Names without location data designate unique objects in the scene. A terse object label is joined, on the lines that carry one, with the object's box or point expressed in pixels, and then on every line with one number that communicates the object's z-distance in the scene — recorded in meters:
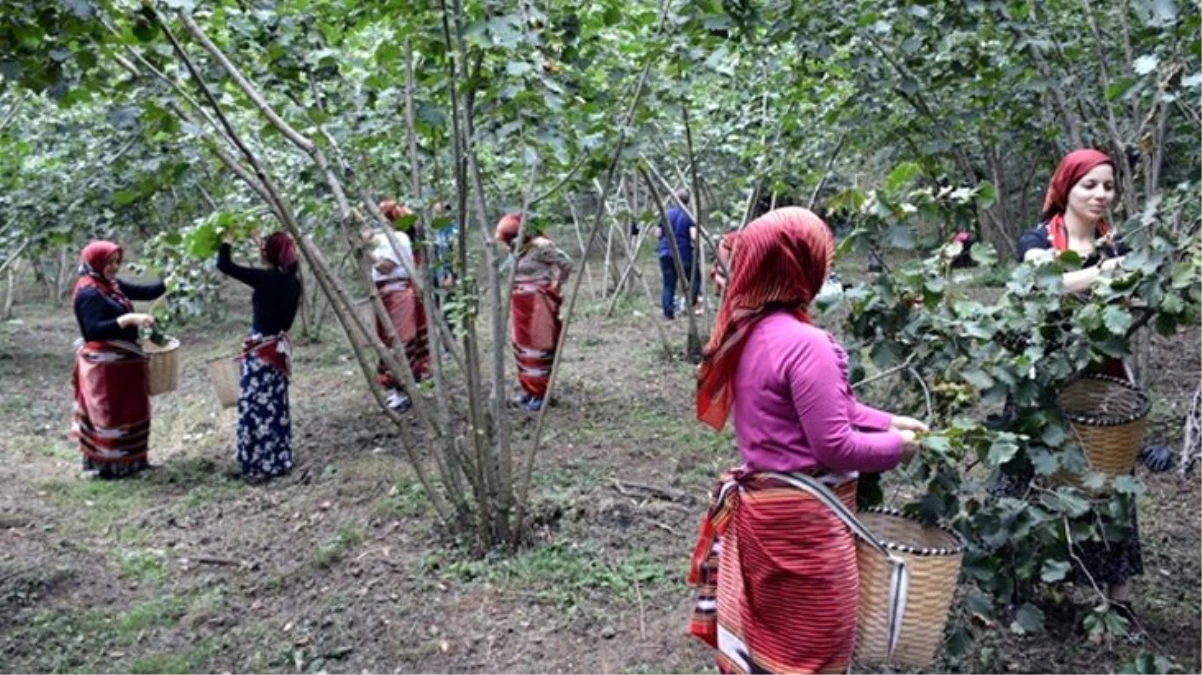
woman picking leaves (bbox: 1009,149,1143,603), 3.32
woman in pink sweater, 2.43
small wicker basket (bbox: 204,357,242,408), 6.40
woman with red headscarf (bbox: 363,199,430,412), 7.53
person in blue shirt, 12.11
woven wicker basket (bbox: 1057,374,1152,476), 3.03
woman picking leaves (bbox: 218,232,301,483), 6.31
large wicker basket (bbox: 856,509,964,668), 2.45
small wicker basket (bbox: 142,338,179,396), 6.50
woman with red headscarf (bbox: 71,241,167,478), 6.43
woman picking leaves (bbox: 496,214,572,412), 7.79
